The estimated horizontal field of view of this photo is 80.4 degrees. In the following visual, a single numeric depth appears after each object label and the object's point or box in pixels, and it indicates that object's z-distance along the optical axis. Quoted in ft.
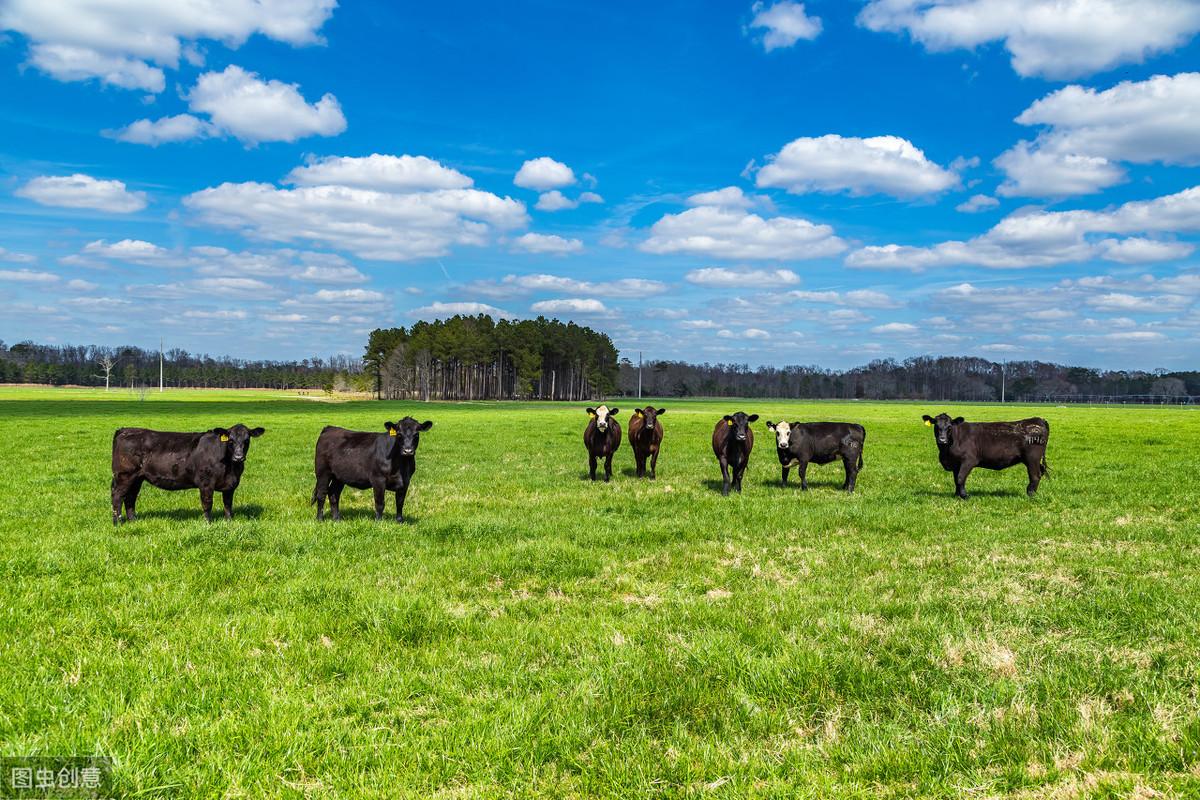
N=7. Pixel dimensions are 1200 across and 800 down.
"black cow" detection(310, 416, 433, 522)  39.22
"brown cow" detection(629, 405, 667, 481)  58.18
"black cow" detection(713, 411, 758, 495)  51.21
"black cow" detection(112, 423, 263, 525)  37.65
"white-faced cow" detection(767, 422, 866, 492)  54.29
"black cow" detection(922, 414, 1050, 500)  50.60
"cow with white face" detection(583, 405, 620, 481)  58.23
